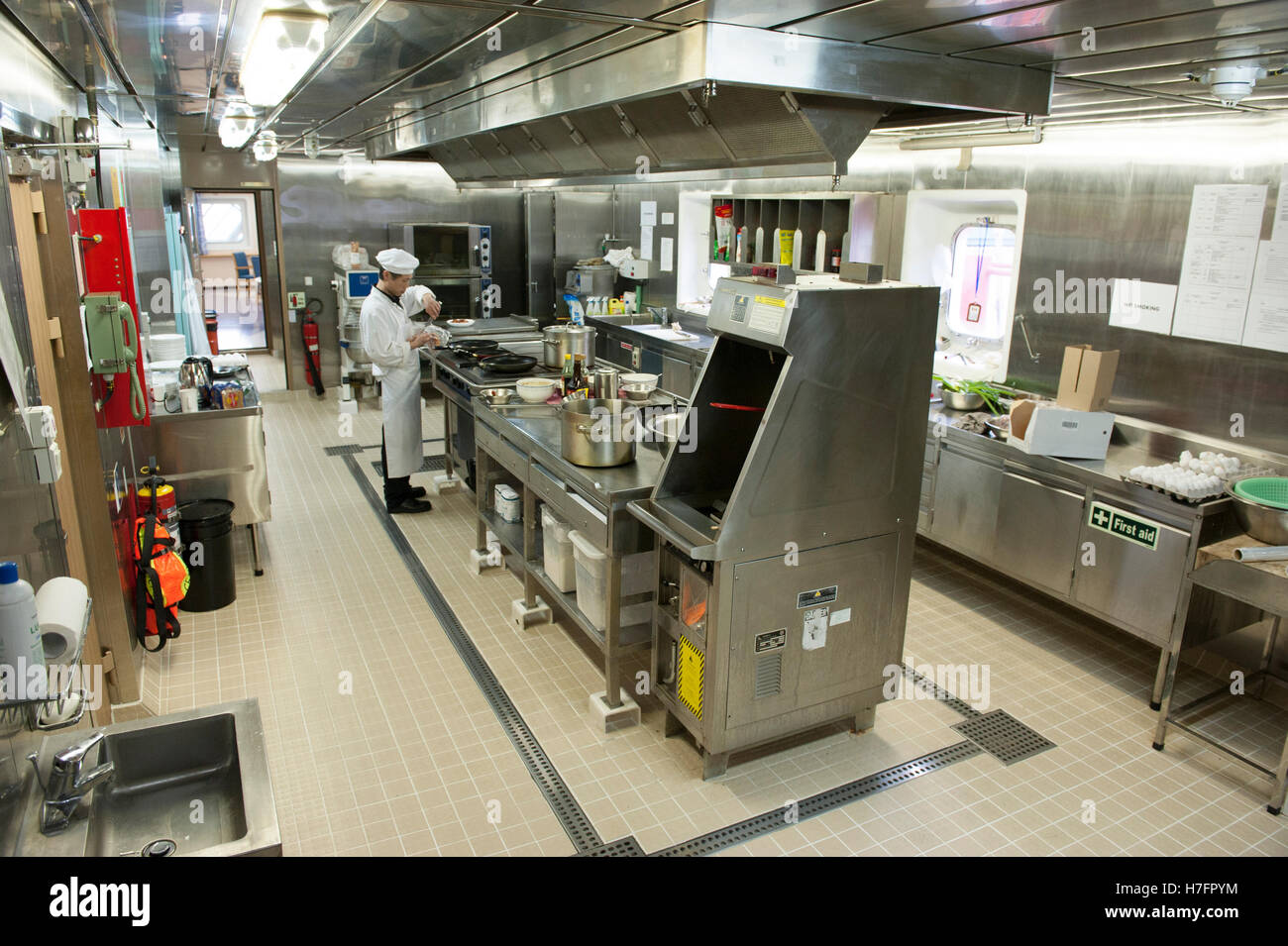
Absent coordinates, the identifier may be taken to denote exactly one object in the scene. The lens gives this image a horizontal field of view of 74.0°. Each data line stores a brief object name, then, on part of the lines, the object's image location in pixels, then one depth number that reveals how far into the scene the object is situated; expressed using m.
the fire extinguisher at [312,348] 9.66
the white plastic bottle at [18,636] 1.57
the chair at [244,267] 15.05
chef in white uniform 5.73
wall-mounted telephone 3.44
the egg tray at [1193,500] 3.58
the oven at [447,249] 9.20
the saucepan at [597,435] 3.56
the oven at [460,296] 9.27
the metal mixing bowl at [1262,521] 3.27
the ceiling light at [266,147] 6.63
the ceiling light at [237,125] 5.47
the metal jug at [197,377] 4.79
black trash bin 4.43
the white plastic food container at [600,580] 3.62
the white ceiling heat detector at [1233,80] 3.04
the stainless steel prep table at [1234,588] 3.12
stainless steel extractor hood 2.77
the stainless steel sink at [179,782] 1.91
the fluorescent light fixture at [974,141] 4.76
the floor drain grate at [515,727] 3.01
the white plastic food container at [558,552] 4.00
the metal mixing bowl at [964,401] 5.16
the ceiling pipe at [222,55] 2.88
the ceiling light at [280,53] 2.64
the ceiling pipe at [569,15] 2.47
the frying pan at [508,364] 5.38
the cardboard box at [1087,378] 4.31
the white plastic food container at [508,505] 4.72
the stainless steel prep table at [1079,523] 3.70
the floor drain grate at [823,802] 2.93
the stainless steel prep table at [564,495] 3.45
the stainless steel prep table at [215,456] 4.66
